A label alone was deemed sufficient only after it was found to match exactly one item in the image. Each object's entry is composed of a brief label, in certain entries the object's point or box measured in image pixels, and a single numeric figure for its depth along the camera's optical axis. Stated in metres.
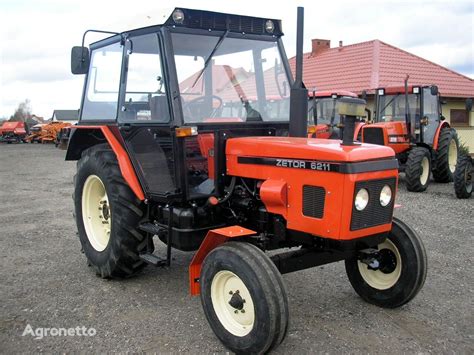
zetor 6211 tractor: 3.21
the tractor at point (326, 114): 11.18
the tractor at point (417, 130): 10.21
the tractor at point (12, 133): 33.25
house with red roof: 17.91
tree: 62.16
